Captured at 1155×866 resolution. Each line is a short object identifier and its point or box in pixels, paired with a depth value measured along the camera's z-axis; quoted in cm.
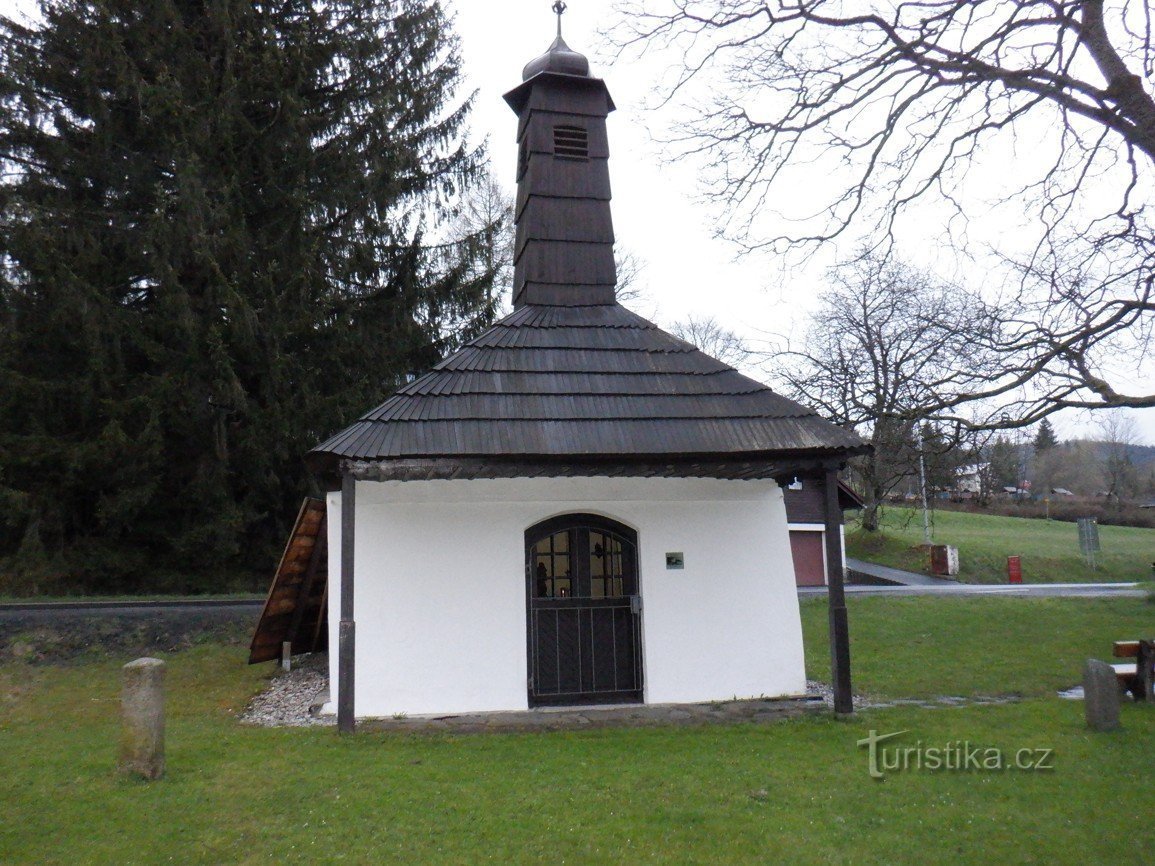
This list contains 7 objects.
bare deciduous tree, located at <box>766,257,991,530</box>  1132
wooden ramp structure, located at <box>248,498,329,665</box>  1071
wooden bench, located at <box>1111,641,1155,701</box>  914
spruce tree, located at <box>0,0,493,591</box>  1666
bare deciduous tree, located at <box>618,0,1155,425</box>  827
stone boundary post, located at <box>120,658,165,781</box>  639
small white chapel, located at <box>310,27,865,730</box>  848
